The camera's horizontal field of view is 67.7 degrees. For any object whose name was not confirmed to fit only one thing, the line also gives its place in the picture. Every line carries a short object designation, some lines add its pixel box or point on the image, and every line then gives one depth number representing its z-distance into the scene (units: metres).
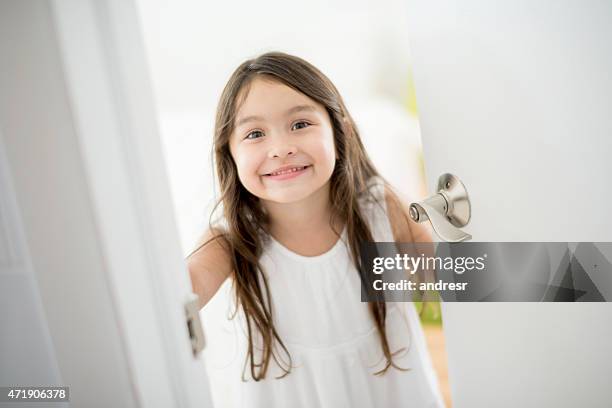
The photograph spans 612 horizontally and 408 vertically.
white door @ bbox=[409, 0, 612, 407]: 0.53
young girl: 0.89
